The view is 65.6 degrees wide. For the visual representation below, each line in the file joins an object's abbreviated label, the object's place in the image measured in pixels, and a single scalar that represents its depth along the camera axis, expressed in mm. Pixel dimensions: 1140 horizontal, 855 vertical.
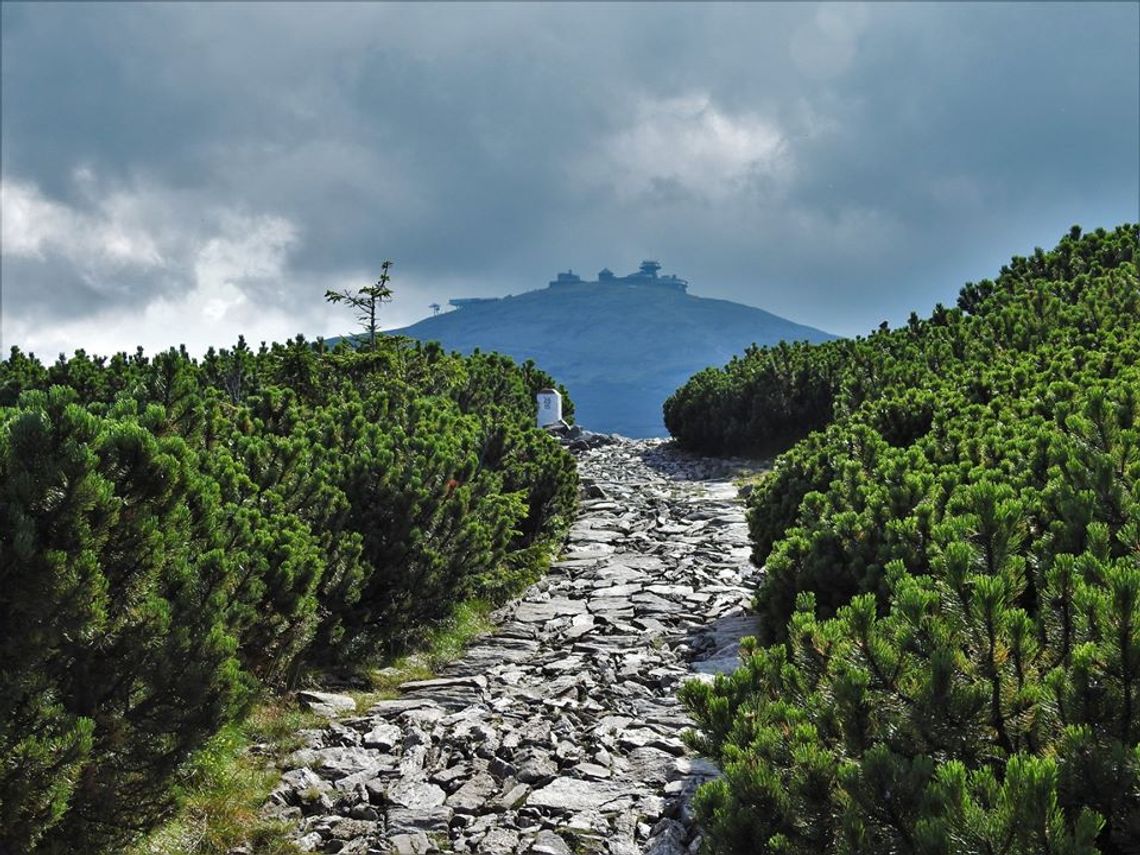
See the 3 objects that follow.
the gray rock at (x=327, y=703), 7293
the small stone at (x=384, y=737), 6781
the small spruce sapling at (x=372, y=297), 16844
